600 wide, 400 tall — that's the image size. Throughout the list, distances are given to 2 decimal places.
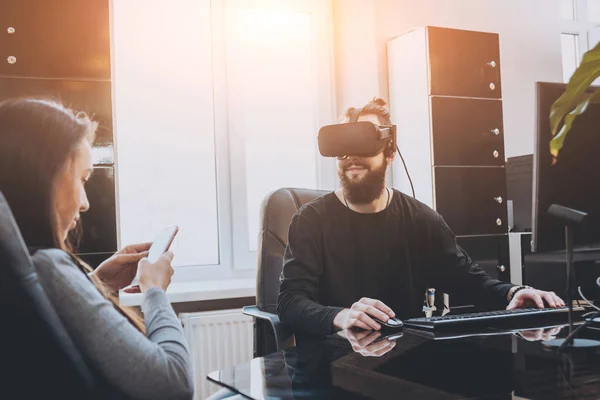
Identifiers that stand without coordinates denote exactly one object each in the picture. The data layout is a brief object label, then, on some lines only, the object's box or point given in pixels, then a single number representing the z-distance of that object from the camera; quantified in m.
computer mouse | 1.32
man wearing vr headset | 1.78
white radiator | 2.82
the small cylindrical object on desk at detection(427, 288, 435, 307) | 2.19
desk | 0.84
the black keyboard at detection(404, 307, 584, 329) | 1.29
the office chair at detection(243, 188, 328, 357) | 1.83
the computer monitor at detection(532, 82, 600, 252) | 1.19
